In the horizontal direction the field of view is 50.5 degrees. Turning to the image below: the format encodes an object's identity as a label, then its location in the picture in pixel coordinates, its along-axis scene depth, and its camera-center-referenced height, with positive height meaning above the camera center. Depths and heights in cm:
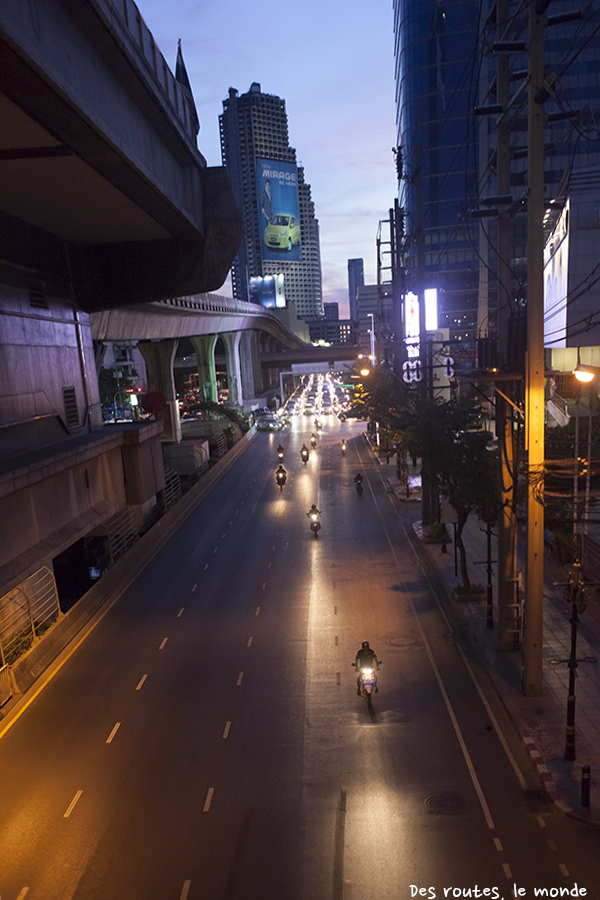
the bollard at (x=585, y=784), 1069 -736
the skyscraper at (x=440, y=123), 10506 +4001
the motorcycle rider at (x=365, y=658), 1446 -679
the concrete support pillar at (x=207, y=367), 9306 -15
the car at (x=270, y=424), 8156 -797
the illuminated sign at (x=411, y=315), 4100 +251
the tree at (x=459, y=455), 1918 -334
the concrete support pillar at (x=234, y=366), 9869 -25
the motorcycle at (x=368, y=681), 1463 -743
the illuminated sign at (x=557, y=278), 4406 +493
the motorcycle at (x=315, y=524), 3033 -780
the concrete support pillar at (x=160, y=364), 7031 +61
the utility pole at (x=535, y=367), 1267 -43
